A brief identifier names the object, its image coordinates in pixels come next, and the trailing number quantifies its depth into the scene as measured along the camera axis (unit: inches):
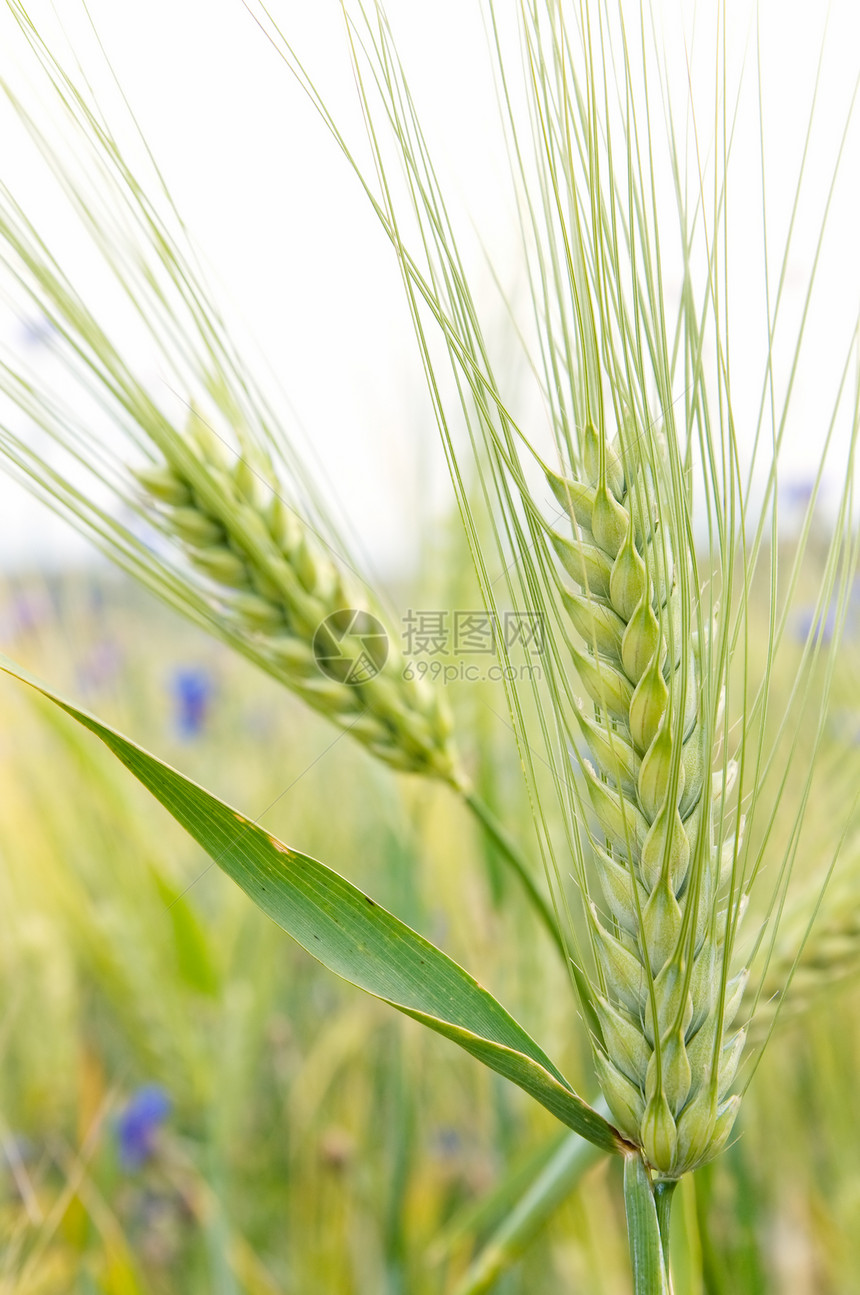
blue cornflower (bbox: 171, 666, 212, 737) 45.7
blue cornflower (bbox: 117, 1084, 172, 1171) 17.9
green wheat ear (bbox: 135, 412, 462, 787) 10.7
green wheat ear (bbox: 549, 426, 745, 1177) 8.9
